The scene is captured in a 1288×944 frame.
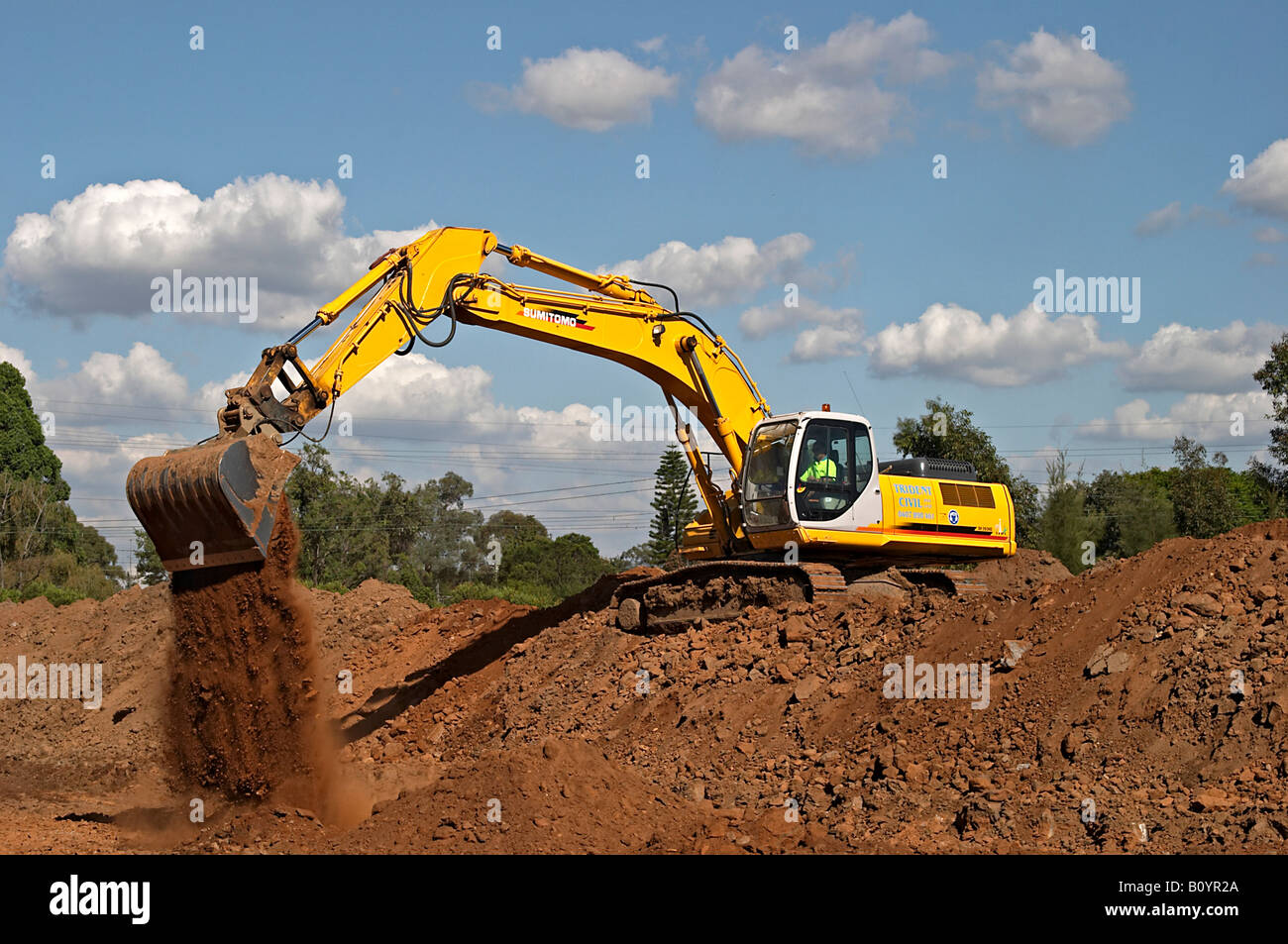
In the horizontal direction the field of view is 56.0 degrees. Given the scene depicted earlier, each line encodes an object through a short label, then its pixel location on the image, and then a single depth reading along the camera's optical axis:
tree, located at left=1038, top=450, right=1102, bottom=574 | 34.59
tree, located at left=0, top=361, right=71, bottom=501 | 52.78
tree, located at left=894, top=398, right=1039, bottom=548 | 30.47
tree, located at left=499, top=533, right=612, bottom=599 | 60.09
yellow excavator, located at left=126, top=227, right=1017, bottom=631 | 13.47
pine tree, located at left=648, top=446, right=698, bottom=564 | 47.34
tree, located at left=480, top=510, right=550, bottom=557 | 71.25
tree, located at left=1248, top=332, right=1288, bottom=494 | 33.66
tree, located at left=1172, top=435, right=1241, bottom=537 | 33.91
